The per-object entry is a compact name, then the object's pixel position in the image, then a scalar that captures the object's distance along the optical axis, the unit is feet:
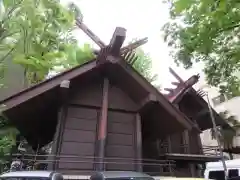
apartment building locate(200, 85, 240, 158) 55.10
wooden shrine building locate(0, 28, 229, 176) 18.75
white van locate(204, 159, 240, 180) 24.58
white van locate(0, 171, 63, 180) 11.45
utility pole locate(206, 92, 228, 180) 33.54
